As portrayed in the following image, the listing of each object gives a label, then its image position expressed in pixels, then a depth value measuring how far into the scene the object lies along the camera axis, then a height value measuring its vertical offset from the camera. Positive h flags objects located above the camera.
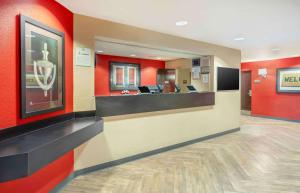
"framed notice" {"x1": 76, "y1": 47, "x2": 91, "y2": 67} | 3.18 +0.58
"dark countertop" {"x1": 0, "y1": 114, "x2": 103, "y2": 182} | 1.47 -0.47
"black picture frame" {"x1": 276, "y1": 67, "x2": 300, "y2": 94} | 7.74 +0.46
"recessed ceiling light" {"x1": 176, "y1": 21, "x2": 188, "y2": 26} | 3.56 +1.26
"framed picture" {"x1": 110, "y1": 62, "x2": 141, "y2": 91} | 6.62 +0.57
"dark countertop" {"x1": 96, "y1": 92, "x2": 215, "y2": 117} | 3.50 -0.21
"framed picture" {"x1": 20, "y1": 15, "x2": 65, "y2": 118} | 2.12 +0.29
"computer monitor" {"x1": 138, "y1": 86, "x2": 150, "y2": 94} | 4.67 +0.06
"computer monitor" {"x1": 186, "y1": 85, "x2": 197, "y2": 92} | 5.39 +0.09
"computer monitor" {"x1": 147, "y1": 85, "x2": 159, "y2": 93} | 4.83 +0.08
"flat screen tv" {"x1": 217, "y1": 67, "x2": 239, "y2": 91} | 5.64 +0.41
